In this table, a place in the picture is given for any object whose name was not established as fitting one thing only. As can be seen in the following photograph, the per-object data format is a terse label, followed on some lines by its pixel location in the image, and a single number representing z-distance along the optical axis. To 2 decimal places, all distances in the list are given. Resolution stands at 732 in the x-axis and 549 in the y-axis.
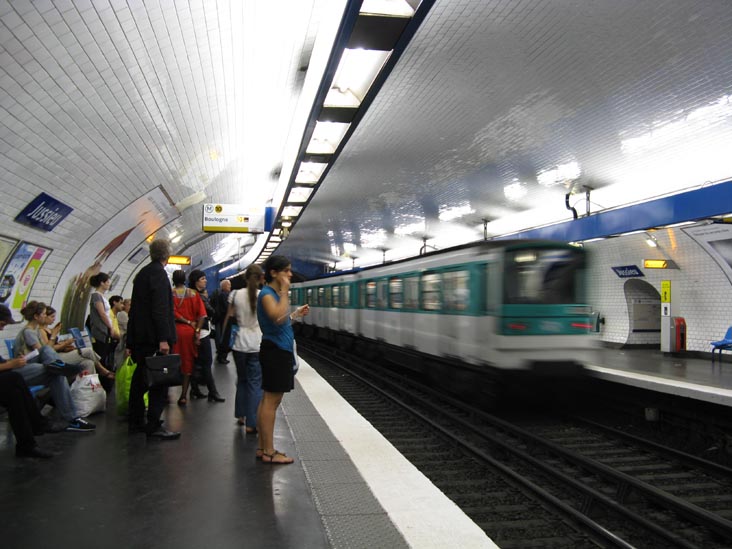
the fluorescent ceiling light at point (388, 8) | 5.93
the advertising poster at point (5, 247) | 6.98
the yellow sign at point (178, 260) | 16.26
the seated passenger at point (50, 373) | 5.02
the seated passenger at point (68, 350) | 5.53
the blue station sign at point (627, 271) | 15.18
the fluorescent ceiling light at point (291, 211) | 17.91
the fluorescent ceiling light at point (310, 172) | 12.64
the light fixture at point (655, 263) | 13.74
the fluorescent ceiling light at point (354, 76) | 7.45
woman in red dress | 6.40
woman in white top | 5.14
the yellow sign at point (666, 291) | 14.25
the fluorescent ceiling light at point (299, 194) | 15.41
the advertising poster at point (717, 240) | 11.95
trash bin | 14.34
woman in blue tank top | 4.09
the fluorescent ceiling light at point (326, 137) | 10.09
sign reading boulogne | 13.77
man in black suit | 4.87
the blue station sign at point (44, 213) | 7.18
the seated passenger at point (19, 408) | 4.14
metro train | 8.07
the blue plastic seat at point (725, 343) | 11.88
